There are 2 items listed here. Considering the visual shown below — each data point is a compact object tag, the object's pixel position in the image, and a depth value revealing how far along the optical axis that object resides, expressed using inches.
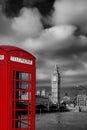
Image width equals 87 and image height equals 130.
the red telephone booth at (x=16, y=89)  176.7
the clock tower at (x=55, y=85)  5114.7
